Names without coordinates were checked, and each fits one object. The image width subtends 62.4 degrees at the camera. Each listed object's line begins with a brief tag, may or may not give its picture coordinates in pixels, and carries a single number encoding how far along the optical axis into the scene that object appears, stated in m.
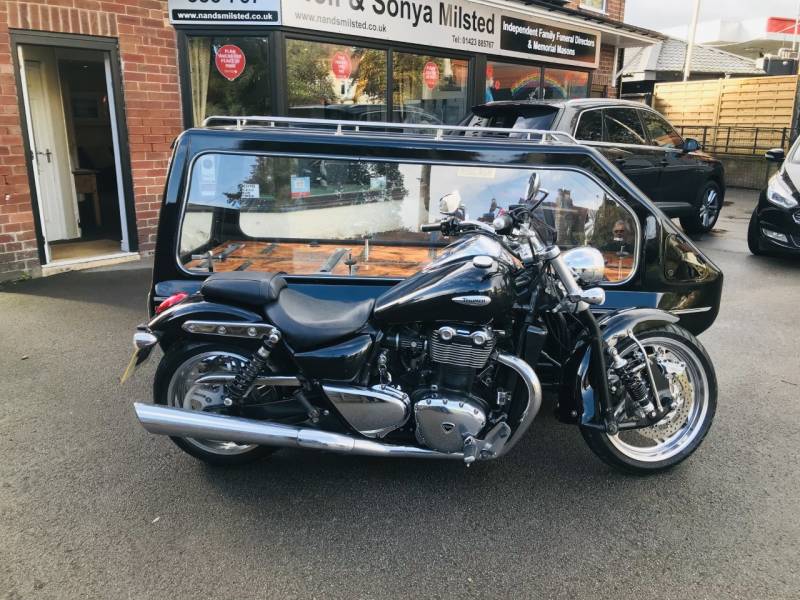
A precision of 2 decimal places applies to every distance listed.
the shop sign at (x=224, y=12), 7.55
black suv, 7.36
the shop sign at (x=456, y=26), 8.34
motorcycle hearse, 2.90
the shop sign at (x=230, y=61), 7.92
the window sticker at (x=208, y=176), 3.48
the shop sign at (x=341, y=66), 8.77
